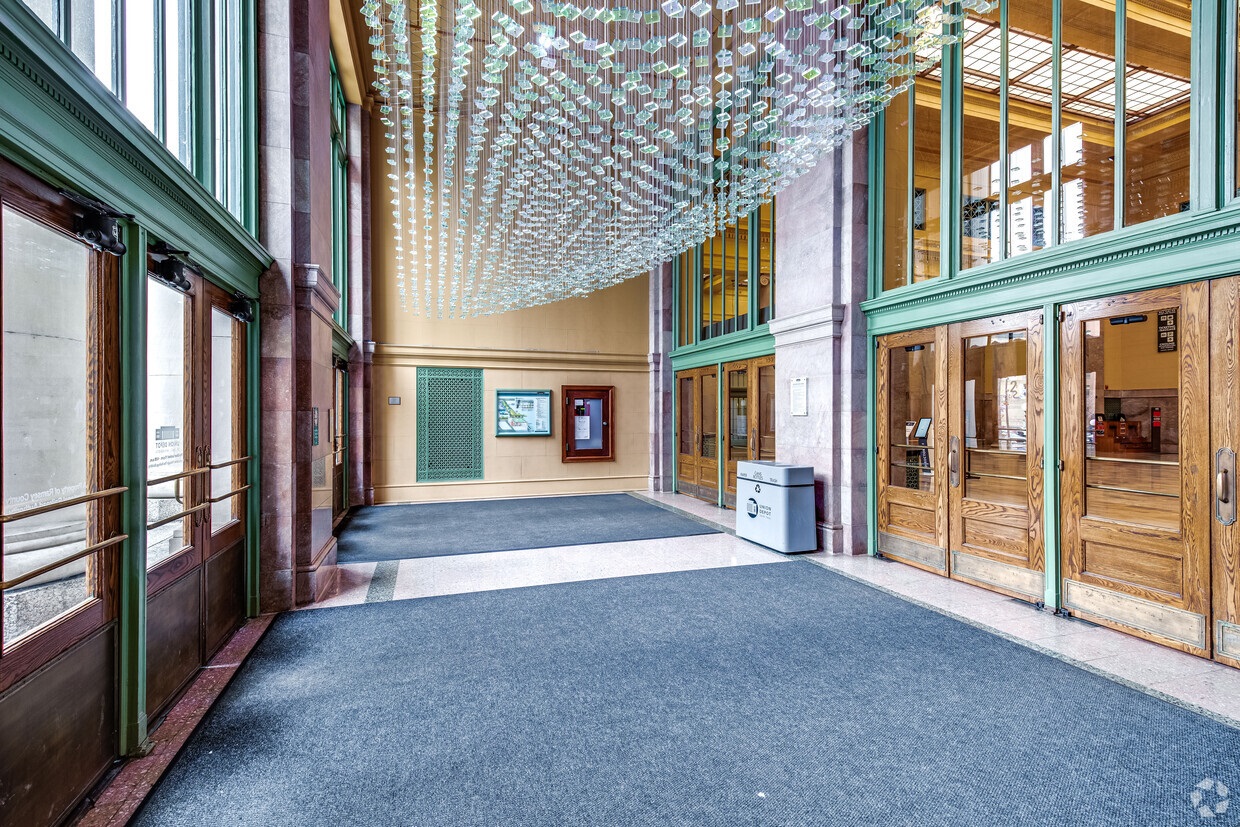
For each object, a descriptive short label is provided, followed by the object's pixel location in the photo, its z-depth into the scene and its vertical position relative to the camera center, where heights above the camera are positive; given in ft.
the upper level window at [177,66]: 7.75 +5.70
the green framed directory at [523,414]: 34.09 -0.07
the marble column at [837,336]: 19.44 +2.59
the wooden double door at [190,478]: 9.16 -1.16
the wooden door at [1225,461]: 10.75 -0.98
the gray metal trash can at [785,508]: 19.65 -3.34
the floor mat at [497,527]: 21.04 -4.88
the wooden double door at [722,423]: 26.50 -0.56
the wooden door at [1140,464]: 11.32 -1.16
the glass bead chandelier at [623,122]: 9.83 +6.45
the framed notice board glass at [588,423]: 35.40 -0.64
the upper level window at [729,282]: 26.61 +6.69
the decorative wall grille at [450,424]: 32.83 -0.64
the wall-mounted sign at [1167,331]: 11.73 +1.60
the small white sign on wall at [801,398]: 21.15 +0.50
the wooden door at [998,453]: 14.40 -1.14
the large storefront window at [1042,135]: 12.07 +6.83
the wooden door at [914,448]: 17.10 -1.16
